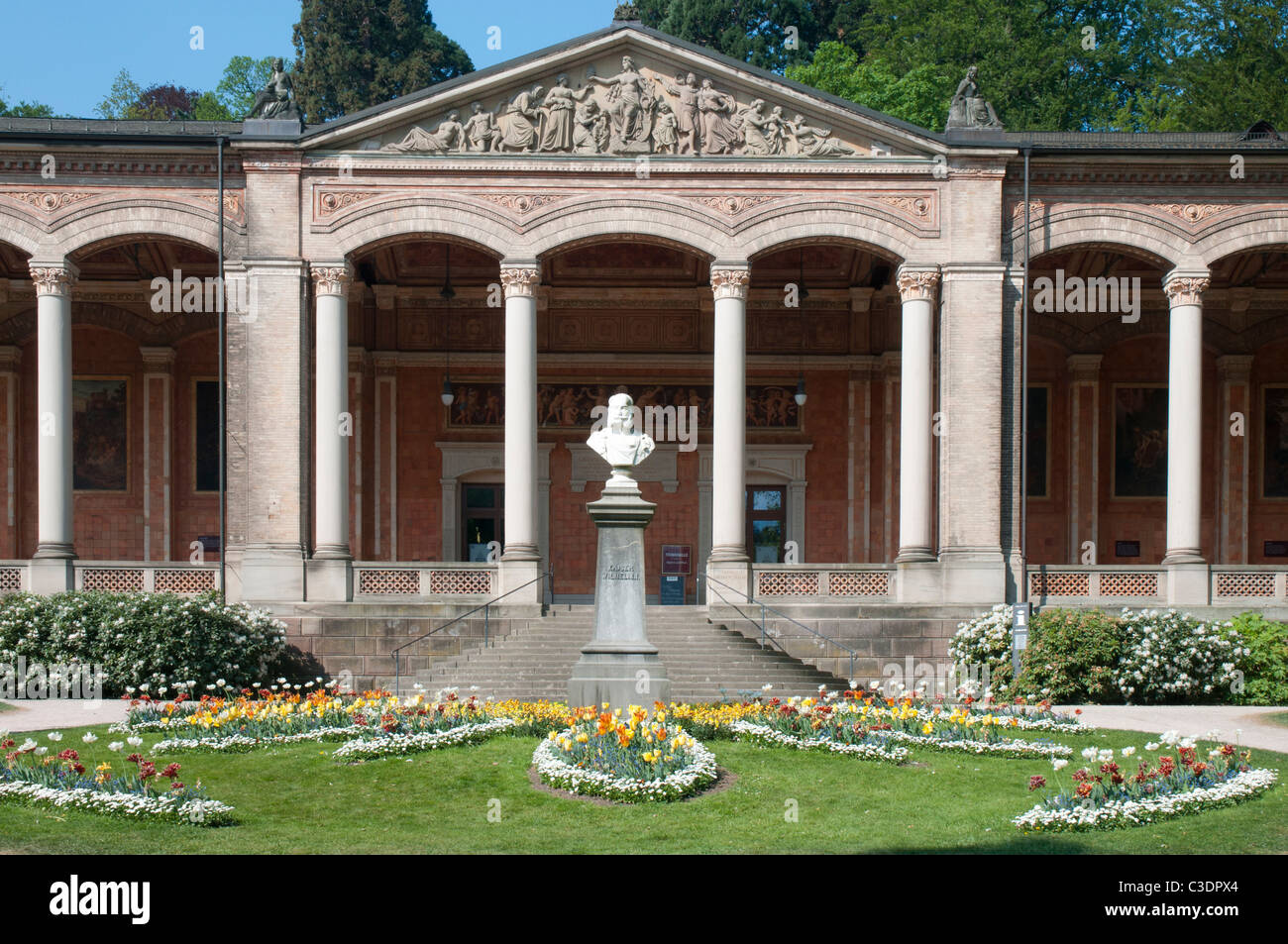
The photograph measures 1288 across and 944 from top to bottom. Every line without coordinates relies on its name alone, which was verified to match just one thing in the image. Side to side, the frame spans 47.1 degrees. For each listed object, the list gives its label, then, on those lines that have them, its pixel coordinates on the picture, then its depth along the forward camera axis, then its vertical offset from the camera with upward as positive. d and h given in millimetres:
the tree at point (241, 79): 66000 +17520
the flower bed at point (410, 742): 17062 -3217
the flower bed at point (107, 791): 13633 -3063
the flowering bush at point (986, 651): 25906 -3296
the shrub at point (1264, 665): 25469 -3427
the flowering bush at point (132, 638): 24562 -2837
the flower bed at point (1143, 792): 13555 -3127
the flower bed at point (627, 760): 14656 -3037
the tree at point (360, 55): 58281 +16587
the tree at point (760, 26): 59625 +18546
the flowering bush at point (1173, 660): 24969 -3245
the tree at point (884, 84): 49250 +13153
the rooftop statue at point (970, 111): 29234 +7113
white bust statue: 19547 +377
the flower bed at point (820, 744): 17078 -3254
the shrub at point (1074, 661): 24797 -3254
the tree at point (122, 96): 65062 +16655
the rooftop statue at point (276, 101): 29016 +7302
